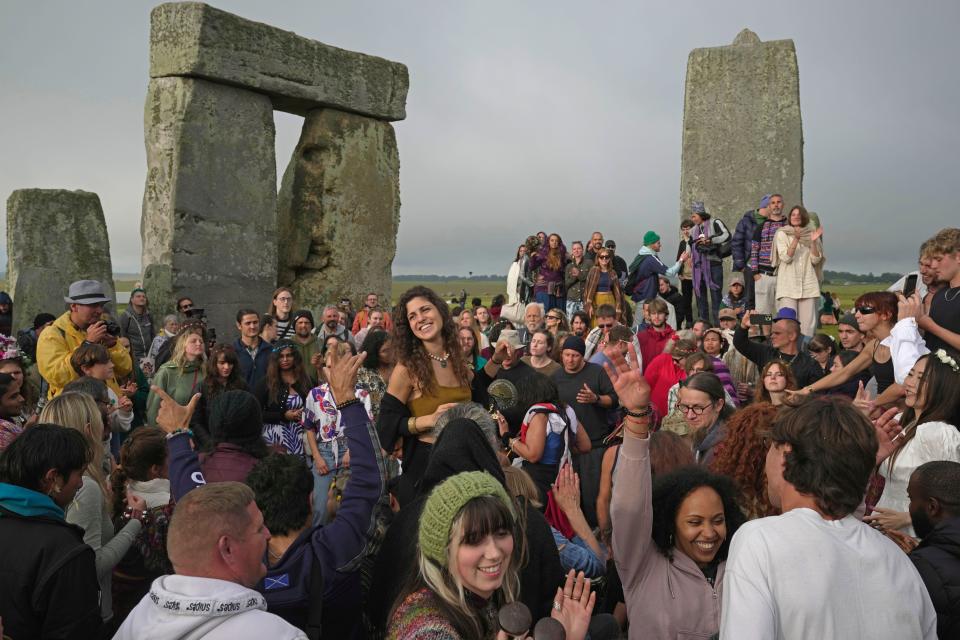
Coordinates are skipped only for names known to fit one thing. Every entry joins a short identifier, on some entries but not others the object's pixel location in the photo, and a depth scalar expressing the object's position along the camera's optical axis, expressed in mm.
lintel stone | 9711
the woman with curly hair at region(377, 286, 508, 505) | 4121
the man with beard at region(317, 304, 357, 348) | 8891
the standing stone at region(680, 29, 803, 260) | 13586
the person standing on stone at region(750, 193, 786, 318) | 10438
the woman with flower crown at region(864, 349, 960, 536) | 3793
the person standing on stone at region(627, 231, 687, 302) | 11312
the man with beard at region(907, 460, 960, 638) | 2588
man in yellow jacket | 5988
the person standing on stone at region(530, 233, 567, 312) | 12062
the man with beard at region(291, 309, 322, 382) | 7695
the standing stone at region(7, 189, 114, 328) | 10727
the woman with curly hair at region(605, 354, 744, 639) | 2787
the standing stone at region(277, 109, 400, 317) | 11680
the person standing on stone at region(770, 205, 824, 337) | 9977
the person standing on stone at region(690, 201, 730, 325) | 11406
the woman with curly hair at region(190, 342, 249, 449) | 6242
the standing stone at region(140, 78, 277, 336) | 9859
